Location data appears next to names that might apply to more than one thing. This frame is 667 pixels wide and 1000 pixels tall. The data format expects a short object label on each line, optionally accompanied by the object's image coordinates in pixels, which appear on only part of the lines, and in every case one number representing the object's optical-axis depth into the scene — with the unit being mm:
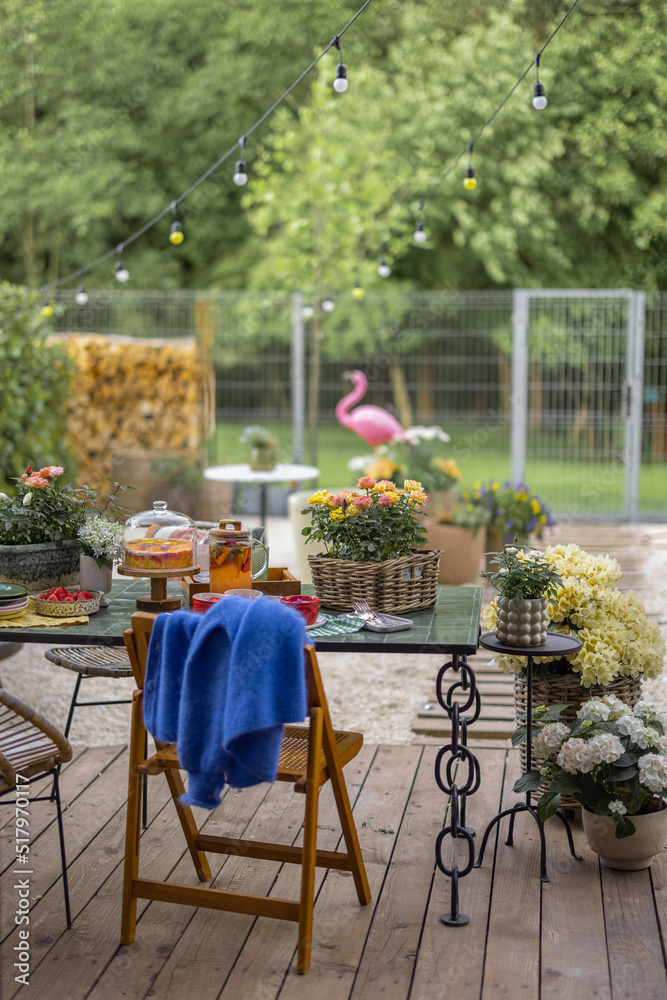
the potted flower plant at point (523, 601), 2740
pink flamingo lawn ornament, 7332
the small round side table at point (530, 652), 2730
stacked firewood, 9141
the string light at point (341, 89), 3668
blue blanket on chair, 2148
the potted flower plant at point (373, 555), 2859
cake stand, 2792
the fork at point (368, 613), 2756
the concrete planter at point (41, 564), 2982
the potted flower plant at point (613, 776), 2783
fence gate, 9102
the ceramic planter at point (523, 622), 2736
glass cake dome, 2748
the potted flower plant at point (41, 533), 2994
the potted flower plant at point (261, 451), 6219
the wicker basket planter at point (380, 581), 2854
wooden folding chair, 2402
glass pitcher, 2764
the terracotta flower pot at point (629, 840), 2832
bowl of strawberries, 2836
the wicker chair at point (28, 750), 2438
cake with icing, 2742
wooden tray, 2811
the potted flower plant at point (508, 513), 6230
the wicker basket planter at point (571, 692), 3137
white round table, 6199
